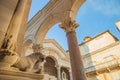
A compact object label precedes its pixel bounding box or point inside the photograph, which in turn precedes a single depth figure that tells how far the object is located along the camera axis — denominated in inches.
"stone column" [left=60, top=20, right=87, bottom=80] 106.7
